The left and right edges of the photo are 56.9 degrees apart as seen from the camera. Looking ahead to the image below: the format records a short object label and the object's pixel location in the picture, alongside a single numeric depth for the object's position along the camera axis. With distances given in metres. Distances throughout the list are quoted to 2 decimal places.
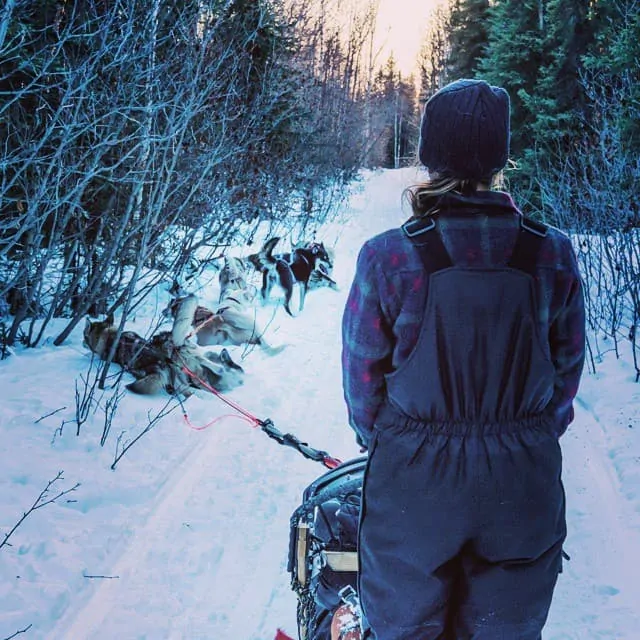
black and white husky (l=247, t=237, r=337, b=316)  8.48
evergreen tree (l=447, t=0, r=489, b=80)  21.98
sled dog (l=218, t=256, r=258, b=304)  8.05
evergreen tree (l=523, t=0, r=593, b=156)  13.03
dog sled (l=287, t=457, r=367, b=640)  1.96
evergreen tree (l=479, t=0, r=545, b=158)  14.39
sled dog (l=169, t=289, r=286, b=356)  6.60
